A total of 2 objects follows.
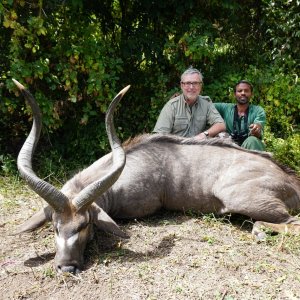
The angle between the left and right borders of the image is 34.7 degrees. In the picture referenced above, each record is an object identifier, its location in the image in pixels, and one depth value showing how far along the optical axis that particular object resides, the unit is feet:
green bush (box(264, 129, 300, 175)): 21.50
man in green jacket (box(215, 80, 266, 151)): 20.80
